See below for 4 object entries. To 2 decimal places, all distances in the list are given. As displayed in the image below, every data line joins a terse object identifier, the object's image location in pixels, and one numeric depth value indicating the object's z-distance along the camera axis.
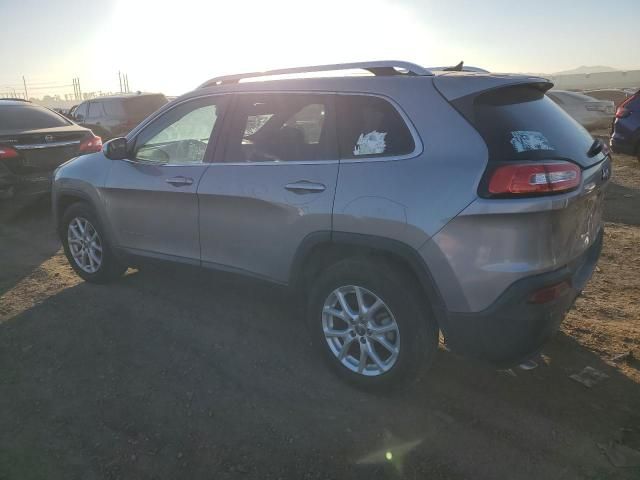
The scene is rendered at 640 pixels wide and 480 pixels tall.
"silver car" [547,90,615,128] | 14.95
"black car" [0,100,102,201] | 6.80
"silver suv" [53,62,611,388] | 2.41
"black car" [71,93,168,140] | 14.15
